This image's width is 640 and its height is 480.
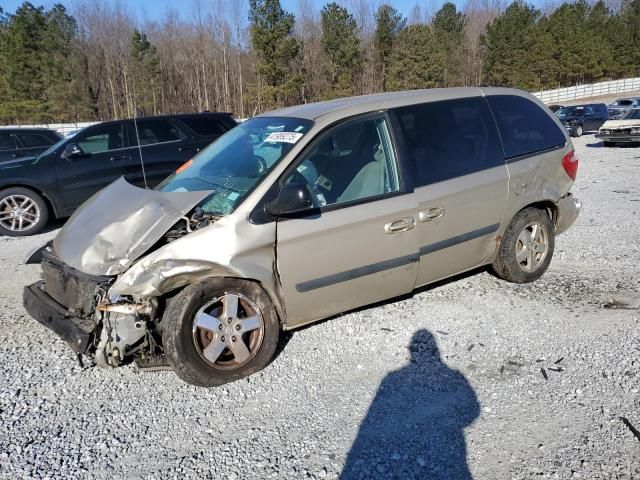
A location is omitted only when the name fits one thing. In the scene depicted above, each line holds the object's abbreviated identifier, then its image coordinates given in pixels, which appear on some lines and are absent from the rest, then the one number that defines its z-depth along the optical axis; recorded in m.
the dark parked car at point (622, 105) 25.92
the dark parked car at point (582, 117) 22.78
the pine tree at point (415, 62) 51.31
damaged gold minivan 3.19
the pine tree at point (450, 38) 60.81
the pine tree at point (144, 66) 48.16
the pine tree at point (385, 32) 54.62
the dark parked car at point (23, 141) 10.70
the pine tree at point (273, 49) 41.84
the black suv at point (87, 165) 7.64
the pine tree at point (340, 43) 50.31
